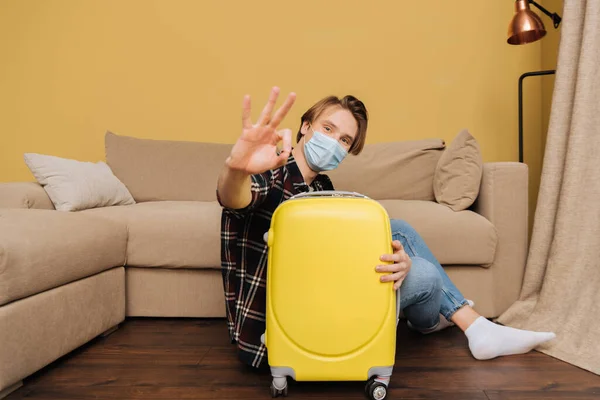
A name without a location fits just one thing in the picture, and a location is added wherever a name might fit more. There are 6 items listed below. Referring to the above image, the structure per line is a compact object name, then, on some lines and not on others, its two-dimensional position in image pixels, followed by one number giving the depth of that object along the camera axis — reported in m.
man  1.00
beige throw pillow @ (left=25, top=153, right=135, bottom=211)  1.89
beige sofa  1.20
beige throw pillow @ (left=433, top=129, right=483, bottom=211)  1.84
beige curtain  1.53
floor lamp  2.16
